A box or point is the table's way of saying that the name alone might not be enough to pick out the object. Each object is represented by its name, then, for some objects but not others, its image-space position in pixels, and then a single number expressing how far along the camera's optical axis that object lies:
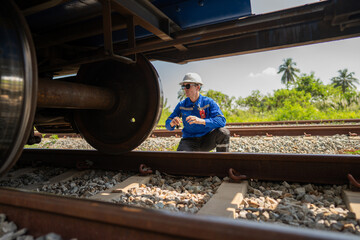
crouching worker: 3.74
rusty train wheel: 2.89
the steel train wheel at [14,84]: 1.57
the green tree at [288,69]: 79.12
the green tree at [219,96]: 33.91
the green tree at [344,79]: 72.94
